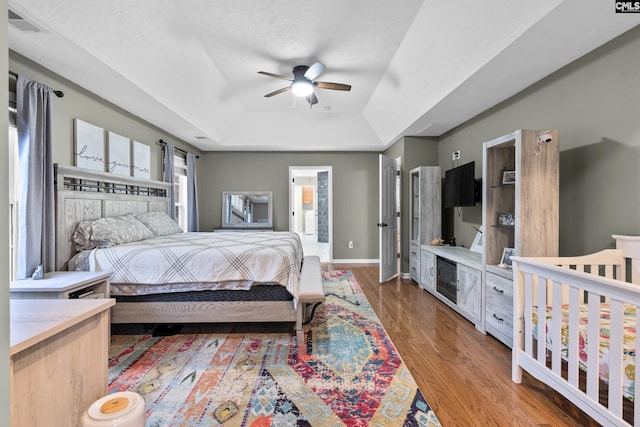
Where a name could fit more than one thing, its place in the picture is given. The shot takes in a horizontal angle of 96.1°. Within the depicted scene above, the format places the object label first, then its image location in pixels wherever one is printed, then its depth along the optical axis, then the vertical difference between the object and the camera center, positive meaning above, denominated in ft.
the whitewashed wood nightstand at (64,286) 6.30 -1.69
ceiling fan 10.50 +4.78
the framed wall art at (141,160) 12.05 +2.21
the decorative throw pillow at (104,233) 8.66 -0.68
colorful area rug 5.28 -3.69
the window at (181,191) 16.60 +1.20
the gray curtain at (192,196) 16.84 +0.91
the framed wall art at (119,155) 10.65 +2.19
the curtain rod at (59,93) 8.33 +3.45
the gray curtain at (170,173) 14.37 +1.92
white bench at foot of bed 7.68 -2.19
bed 7.88 -1.91
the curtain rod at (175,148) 14.02 +3.41
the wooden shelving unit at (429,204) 13.69 +0.35
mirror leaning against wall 19.48 +0.17
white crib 4.25 -2.11
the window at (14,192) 7.33 +0.50
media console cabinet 9.08 -2.48
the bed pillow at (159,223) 11.51 -0.48
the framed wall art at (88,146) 9.18 +2.19
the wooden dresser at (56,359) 2.83 -1.68
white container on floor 3.19 -2.31
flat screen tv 11.02 +1.03
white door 14.38 -0.56
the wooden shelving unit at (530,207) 7.15 +0.11
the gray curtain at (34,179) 7.20 +0.84
